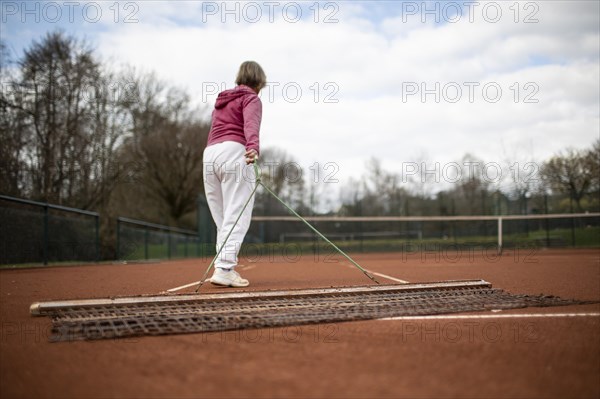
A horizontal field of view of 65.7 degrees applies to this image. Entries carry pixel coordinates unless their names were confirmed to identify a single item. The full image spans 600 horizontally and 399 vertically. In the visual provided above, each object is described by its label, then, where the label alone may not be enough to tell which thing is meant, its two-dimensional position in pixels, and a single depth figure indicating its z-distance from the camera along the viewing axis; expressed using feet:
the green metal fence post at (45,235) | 36.82
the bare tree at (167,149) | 104.99
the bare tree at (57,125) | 58.70
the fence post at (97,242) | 45.30
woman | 15.02
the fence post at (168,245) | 67.50
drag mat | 8.11
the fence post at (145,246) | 58.53
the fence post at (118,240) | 51.57
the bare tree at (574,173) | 73.06
